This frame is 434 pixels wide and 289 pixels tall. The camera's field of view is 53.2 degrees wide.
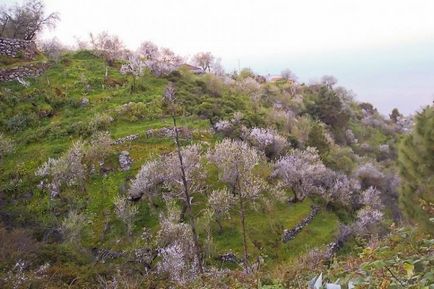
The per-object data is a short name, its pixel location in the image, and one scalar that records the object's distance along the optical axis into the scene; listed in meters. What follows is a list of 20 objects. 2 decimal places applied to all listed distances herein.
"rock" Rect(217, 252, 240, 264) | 23.83
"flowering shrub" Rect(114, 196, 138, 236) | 25.19
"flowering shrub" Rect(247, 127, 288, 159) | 36.19
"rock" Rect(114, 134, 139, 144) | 33.82
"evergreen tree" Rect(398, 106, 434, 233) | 20.52
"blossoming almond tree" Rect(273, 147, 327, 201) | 31.64
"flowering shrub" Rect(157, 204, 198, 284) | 19.64
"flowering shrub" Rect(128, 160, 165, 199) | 27.09
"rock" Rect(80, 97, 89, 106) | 41.27
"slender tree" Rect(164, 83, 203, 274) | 17.85
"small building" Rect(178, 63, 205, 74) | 61.05
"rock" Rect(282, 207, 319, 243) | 27.13
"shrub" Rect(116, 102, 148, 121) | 38.59
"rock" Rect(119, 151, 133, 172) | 31.01
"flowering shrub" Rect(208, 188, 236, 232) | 25.84
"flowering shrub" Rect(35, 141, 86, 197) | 28.91
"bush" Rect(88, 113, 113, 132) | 35.64
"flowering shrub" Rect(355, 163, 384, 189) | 40.31
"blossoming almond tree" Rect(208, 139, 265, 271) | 26.20
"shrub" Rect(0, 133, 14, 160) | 33.31
